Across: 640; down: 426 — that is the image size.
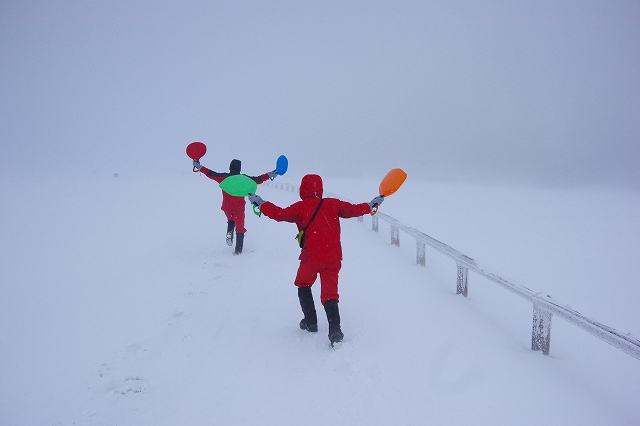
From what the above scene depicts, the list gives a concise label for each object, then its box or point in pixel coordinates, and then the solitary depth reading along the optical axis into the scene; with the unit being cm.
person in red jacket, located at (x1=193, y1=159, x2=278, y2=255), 734
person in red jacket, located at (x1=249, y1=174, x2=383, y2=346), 371
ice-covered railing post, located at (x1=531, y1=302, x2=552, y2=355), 358
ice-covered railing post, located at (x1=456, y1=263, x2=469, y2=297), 542
